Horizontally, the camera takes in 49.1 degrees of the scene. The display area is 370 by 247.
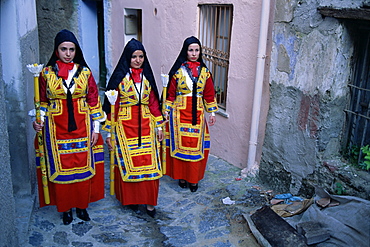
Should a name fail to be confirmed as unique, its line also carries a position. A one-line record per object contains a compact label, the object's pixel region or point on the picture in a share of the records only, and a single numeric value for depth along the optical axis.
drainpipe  4.84
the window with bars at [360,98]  4.10
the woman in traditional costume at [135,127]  4.13
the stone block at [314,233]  3.56
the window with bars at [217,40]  5.83
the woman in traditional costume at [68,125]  3.86
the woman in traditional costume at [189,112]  4.80
